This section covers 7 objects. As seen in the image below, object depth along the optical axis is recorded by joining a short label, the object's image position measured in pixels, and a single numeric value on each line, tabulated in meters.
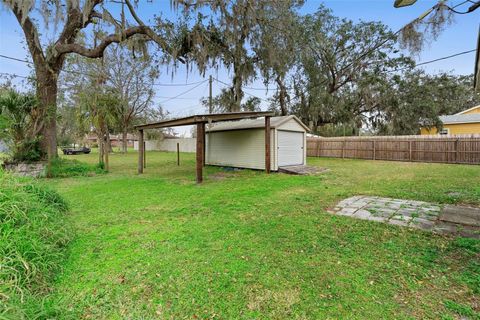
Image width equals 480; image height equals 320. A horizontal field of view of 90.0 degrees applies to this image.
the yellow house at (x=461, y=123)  15.29
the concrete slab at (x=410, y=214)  3.06
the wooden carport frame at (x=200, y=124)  6.56
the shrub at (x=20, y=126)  7.27
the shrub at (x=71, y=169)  8.02
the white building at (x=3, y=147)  7.65
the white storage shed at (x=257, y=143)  8.92
